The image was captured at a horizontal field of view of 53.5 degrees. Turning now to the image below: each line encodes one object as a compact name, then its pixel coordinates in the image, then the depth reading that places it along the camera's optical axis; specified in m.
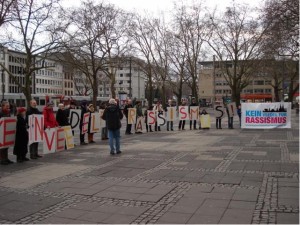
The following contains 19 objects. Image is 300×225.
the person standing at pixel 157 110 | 16.38
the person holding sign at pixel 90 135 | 12.00
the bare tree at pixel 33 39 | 22.44
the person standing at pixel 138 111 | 15.70
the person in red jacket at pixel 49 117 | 9.34
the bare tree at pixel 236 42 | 31.07
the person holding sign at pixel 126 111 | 15.16
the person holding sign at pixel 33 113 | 8.90
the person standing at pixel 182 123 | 16.93
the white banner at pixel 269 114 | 15.81
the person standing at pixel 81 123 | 11.60
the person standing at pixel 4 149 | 8.17
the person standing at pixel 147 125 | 16.13
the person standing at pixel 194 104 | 17.27
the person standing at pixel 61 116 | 10.37
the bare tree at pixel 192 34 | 32.79
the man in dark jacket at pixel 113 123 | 9.24
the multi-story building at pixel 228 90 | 92.54
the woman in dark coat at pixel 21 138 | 8.46
